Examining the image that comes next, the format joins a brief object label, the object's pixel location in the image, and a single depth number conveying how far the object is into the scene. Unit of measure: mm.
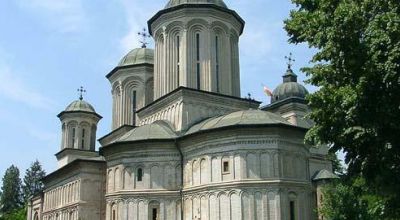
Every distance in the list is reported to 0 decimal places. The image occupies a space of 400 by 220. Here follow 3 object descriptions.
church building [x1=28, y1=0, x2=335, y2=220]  22234
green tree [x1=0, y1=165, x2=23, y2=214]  65500
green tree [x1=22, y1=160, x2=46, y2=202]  66581
